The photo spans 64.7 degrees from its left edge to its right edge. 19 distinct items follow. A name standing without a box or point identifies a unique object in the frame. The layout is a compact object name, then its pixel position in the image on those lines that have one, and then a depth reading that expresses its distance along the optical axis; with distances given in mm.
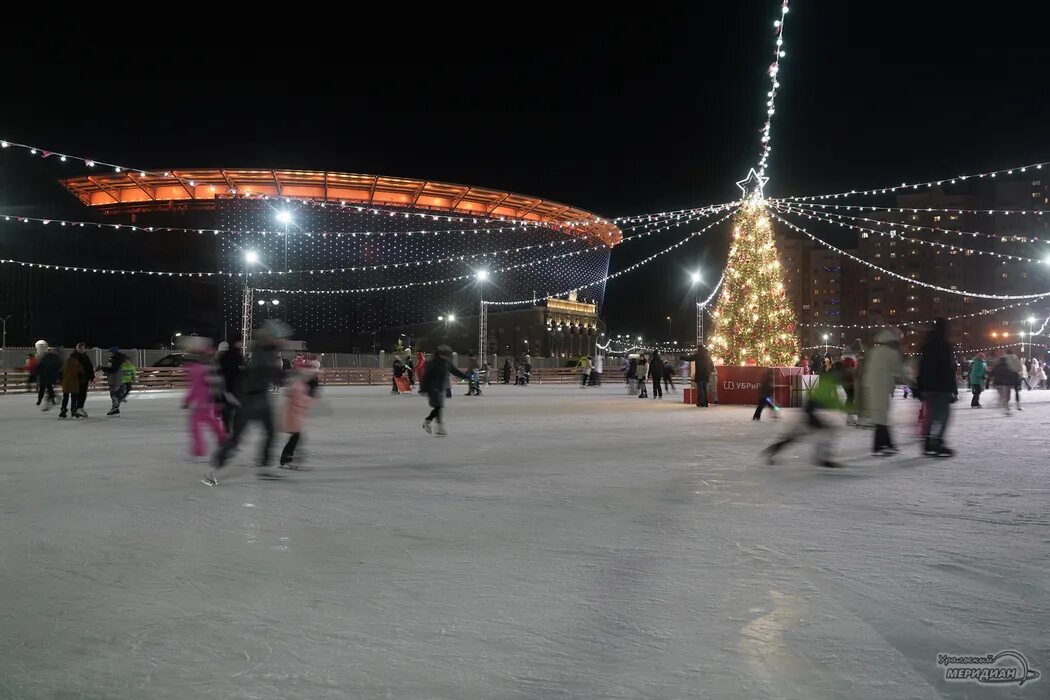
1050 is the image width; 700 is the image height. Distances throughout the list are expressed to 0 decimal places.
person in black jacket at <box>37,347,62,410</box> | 15805
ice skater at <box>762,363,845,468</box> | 7602
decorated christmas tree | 19797
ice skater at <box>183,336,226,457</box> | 7434
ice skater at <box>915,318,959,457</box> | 9000
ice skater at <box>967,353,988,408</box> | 18755
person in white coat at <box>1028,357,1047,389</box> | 29828
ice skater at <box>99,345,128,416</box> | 15247
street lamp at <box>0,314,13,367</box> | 24594
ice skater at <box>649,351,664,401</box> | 22219
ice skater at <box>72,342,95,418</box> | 14414
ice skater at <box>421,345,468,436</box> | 10859
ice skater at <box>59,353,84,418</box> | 14180
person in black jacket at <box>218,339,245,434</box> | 8570
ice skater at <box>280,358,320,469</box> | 7734
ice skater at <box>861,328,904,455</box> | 8398
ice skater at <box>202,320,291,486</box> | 7020
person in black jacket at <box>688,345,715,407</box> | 18172
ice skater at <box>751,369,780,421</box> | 13586
